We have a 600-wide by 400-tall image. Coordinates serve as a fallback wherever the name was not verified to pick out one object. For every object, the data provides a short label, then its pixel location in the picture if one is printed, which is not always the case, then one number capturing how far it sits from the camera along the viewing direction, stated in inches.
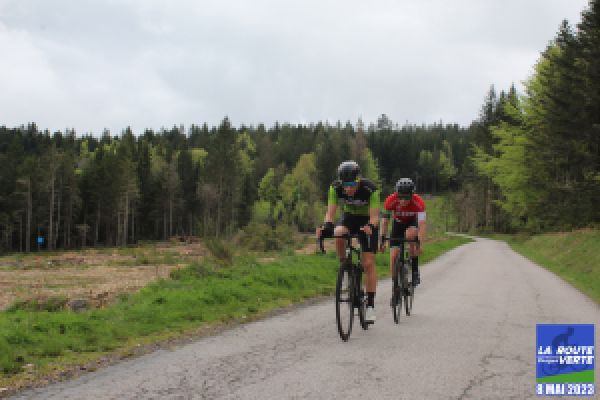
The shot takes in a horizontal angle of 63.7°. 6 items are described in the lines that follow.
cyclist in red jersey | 336.2
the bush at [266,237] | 1311.5
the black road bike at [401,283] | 322.3
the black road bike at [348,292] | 260.1
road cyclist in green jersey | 265.7
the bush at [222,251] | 569.9
